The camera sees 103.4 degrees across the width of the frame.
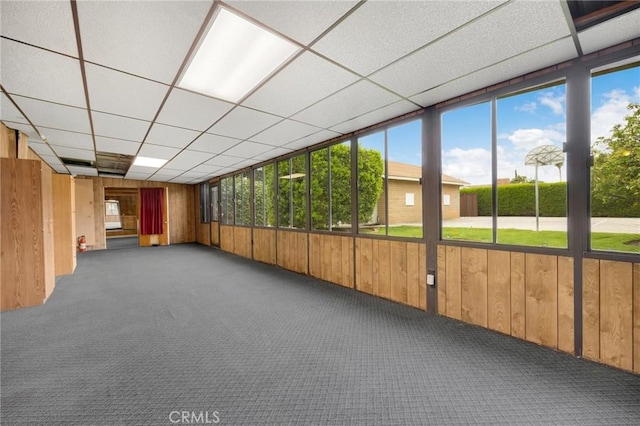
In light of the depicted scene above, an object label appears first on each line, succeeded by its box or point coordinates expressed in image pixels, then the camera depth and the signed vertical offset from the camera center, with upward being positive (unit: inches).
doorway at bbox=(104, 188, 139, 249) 518.4 -9.4
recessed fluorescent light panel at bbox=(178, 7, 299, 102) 66.0 +47.6
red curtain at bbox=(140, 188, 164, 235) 372.2 +3.7
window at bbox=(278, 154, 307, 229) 211.4 +21.3
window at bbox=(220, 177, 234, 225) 314.7 +13.3
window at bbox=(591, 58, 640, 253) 77.3 +24.9
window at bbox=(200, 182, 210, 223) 376.8 +13.4
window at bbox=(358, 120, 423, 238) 139.1 +35.3
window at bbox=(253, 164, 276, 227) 240.4 +15.7
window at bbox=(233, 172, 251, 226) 287.1 +15.0
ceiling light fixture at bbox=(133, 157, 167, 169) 224.5 +47.6
